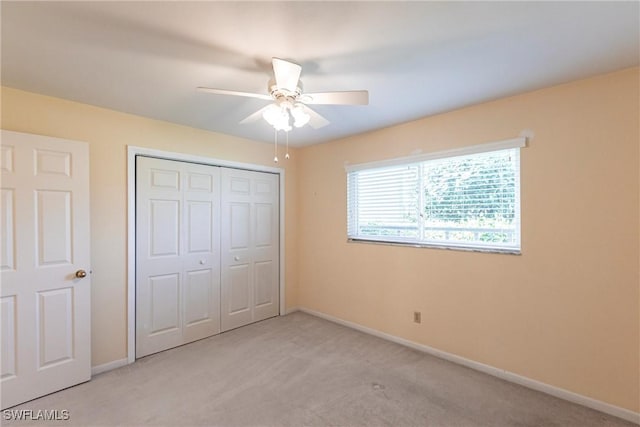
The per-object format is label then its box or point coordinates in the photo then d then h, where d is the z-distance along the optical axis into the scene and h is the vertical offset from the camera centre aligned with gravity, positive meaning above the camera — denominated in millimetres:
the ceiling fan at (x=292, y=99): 1719 +702
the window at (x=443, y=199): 2523 +136
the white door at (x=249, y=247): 3588 -432
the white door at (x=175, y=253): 2930 -425
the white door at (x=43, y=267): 2123 -403
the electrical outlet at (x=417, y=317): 3023 -1063
